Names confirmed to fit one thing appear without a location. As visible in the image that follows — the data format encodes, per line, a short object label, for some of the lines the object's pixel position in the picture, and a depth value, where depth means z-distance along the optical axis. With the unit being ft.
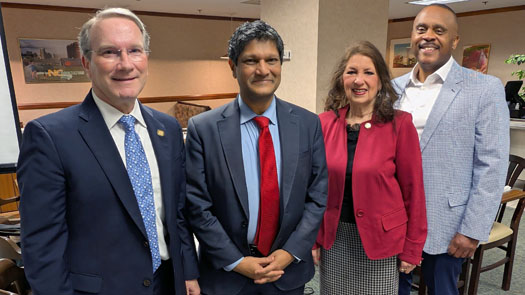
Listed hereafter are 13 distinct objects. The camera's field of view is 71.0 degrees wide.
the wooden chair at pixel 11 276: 4.26
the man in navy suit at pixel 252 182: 4.19
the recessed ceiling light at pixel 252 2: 21.81
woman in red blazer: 4.90
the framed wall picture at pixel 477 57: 26.68
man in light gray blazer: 5.24
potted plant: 13.06
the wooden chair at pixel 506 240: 8.18
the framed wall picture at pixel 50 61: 22.94
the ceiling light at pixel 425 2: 21.69
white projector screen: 5.95
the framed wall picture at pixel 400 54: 31.50
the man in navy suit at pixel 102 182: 3.34
